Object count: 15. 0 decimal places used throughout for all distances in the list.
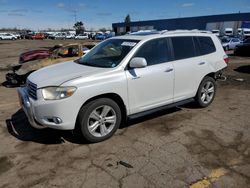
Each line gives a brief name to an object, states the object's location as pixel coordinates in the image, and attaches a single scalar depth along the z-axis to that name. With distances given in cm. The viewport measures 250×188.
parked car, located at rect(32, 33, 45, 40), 4719
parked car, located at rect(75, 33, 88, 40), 5003
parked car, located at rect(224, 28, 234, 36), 3785
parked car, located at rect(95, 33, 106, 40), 4240
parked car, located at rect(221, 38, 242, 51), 1877
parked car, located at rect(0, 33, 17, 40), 4607
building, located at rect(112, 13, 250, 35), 3943
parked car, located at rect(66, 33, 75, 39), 5214
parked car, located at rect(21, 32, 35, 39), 4806
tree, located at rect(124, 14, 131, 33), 6722
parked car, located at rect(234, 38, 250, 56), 1400
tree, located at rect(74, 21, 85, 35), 8432
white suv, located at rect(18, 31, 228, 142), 308
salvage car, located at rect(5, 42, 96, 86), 643
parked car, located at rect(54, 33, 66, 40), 5098
